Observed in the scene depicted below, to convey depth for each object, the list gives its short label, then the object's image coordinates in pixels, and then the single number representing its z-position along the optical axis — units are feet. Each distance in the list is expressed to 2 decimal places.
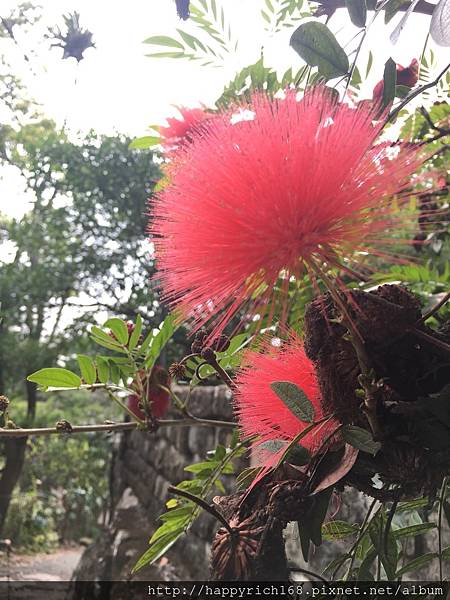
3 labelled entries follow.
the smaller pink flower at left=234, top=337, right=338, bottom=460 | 0.44
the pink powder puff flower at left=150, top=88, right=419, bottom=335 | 0.34
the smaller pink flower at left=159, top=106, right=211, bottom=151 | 0.77
